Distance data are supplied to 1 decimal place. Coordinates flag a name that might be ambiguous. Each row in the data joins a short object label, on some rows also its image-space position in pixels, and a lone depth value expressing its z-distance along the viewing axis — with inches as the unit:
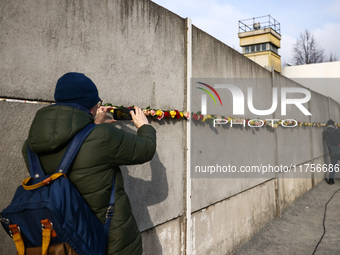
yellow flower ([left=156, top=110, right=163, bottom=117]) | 121.9
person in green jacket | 61.0
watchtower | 798.9
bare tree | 1206.9
